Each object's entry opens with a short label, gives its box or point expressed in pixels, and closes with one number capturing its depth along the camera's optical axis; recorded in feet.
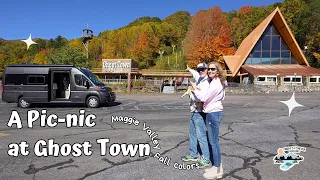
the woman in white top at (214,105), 13.20
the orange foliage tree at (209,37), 155.53
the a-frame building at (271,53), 122.62
